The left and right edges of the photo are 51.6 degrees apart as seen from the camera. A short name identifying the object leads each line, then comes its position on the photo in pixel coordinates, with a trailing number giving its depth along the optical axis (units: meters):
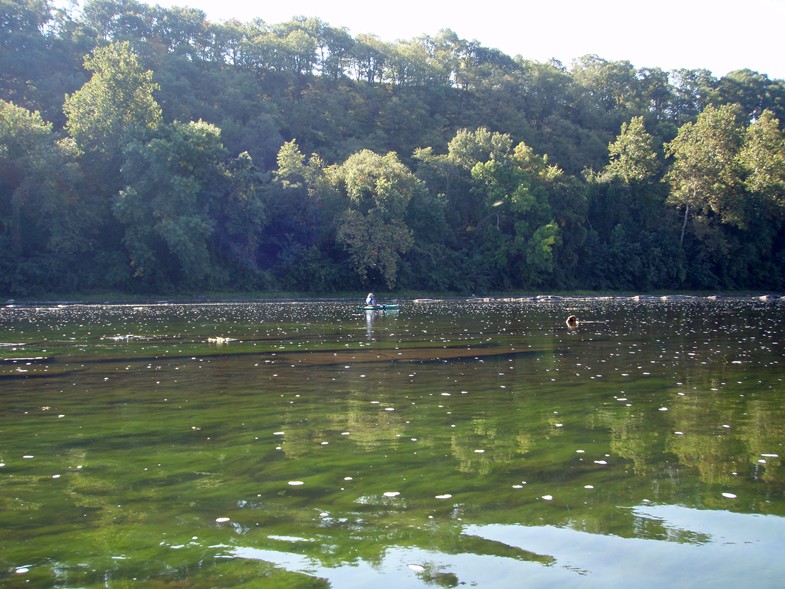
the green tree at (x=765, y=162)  88.44
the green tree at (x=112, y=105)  73.25
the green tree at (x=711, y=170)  88.06
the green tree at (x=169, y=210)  69.38
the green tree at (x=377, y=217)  76.25
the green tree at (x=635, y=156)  93.75
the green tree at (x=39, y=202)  67.81
